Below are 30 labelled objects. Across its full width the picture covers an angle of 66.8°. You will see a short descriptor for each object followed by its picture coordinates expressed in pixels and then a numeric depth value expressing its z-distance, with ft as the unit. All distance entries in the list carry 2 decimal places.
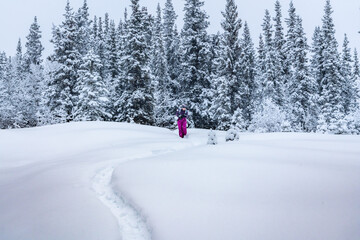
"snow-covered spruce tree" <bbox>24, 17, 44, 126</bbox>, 94.38
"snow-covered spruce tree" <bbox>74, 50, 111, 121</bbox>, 73.26
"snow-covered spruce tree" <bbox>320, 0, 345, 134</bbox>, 100.48
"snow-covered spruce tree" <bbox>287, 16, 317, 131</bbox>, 98.07
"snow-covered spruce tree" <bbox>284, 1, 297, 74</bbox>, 105.50
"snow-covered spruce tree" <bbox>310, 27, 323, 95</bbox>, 108.99
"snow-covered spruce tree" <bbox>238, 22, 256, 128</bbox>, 93.21
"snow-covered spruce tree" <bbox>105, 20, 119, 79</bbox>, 111.86
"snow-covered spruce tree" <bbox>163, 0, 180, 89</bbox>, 105.81
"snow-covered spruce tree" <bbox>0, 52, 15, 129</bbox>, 89.13
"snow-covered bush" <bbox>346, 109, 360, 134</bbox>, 69.87
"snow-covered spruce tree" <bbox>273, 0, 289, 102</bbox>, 104.83
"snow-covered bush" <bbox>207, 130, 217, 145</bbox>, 33.43
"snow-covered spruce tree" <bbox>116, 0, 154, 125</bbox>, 77.41
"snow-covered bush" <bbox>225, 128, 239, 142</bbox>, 38.47
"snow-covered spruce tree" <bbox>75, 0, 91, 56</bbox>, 95.61
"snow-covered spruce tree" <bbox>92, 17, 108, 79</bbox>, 117.75
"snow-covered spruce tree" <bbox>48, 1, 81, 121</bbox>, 81.00
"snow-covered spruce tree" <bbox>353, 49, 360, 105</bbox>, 165.07
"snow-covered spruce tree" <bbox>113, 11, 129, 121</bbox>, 80.33
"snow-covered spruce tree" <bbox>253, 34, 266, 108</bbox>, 108.35
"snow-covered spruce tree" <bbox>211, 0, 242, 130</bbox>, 80.84
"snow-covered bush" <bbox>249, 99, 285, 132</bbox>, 68.18
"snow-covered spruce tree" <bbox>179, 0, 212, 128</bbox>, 87.40
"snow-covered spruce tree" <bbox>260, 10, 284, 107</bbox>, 101.80
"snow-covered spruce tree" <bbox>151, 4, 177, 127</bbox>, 91.97
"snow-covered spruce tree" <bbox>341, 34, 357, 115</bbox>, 111.47
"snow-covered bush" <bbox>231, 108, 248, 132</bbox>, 78.47
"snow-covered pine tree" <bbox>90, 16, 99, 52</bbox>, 122.52
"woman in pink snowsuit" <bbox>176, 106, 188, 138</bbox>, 48.14
